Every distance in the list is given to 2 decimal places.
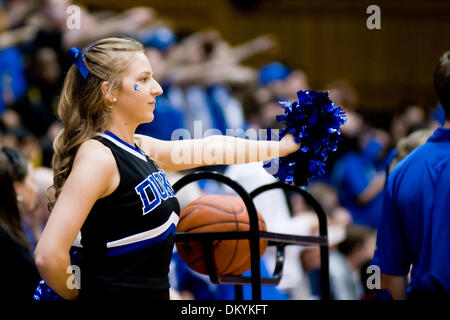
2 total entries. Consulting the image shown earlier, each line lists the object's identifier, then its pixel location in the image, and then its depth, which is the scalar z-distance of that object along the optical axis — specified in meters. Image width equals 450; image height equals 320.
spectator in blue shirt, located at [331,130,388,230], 14.61
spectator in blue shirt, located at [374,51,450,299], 4.80
